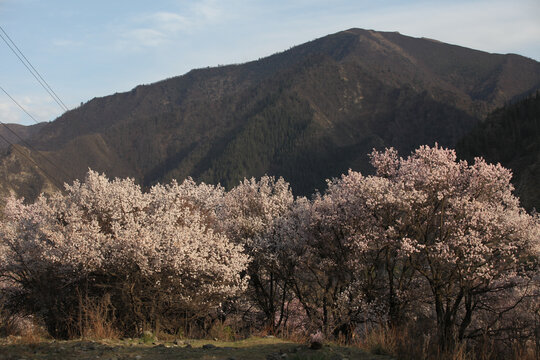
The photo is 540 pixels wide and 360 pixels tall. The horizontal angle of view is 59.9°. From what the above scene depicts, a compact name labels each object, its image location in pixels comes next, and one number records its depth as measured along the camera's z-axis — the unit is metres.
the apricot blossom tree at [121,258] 18.55
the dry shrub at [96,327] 13.64
